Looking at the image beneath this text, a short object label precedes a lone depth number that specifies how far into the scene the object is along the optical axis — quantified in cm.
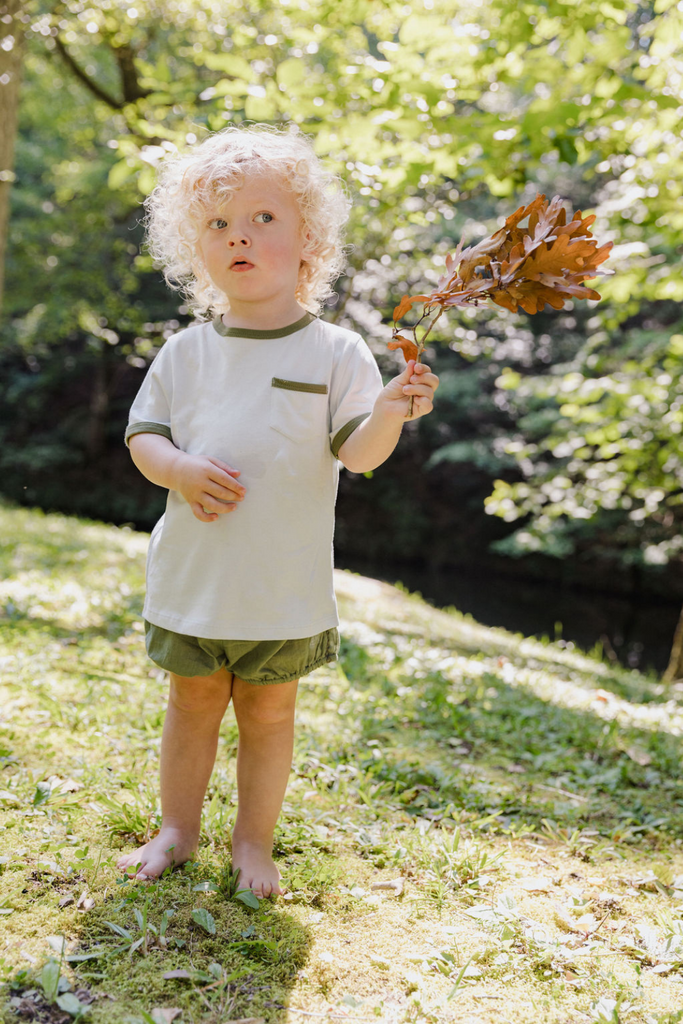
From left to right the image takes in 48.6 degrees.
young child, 171
